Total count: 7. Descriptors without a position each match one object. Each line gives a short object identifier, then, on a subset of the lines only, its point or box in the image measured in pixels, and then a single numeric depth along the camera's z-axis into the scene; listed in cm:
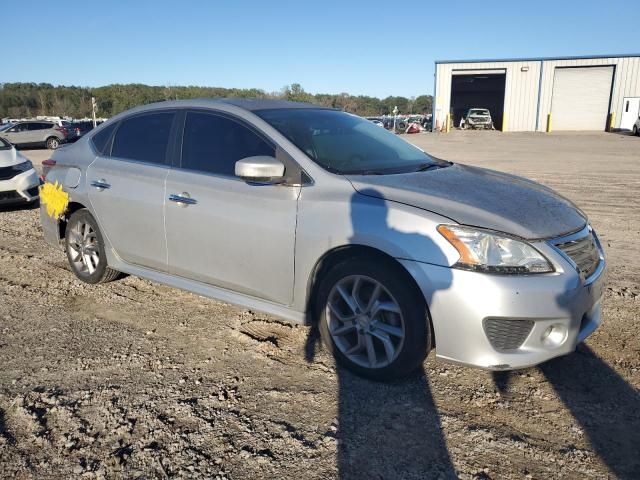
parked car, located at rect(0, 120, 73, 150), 2563
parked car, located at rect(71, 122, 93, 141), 2978
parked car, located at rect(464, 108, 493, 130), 4047
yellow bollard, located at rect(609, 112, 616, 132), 3675
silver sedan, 276
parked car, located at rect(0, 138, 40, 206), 821
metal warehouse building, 3603
